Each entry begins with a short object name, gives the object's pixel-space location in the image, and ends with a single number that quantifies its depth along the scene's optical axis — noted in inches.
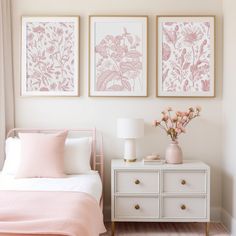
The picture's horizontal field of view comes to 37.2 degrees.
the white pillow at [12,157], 133.7
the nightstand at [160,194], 135.0
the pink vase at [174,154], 138.7
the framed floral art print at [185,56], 149.9
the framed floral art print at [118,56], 150.0
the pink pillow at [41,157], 126.2
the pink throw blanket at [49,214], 73.1
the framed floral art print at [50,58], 150.0
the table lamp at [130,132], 139.8
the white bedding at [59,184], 111.8
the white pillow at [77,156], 135.7
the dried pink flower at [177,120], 141.5
